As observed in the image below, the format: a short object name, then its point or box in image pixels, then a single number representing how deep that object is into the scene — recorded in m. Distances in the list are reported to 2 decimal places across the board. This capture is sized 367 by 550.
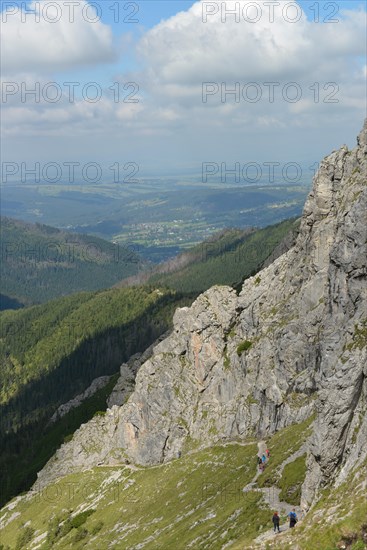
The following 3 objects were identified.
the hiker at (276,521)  45.66
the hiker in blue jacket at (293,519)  44.59
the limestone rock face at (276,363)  50.03
